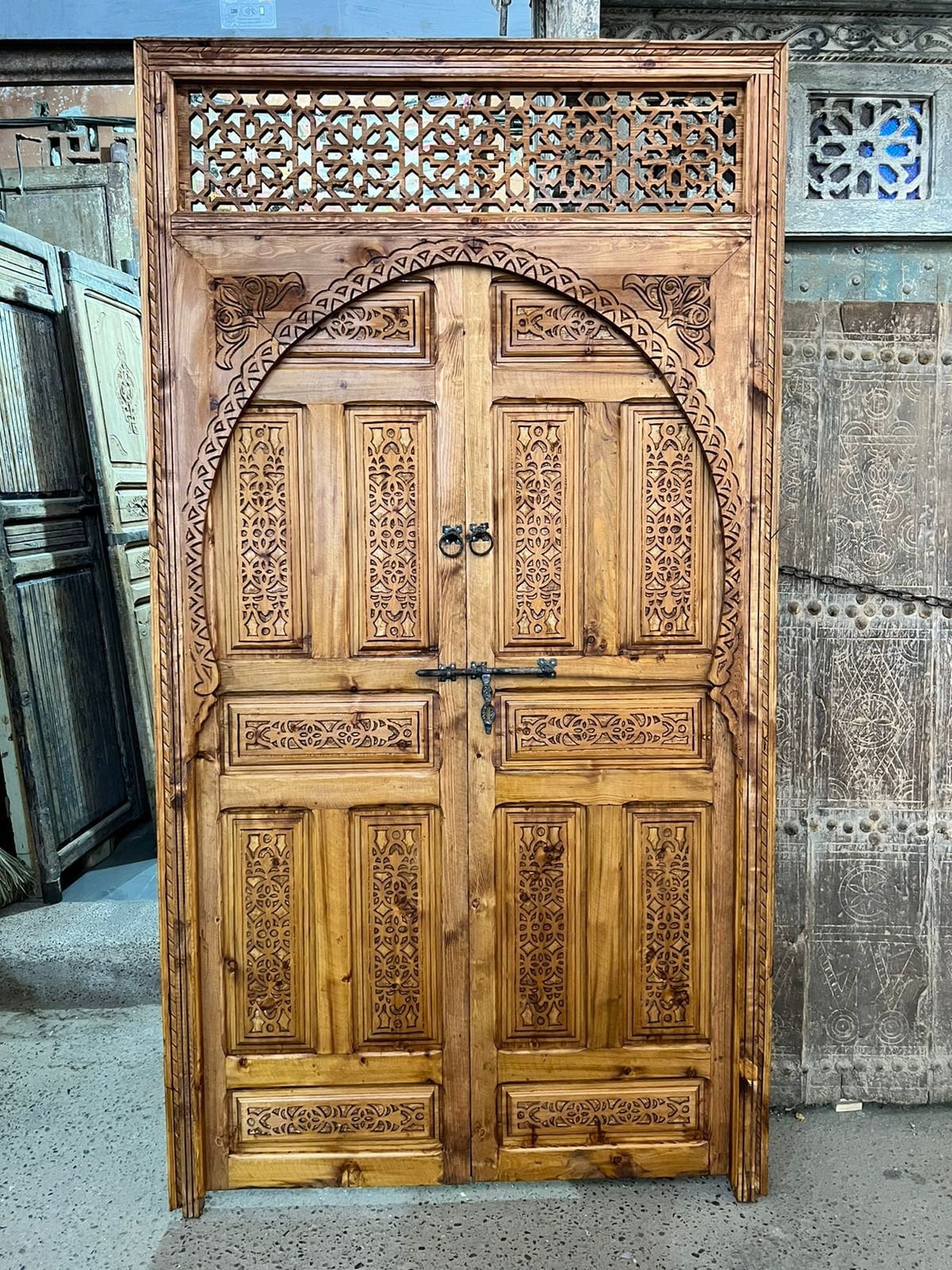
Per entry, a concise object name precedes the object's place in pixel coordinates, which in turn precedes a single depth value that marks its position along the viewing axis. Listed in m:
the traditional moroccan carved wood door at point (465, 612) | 2.21
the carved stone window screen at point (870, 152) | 2.58
